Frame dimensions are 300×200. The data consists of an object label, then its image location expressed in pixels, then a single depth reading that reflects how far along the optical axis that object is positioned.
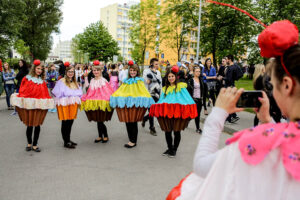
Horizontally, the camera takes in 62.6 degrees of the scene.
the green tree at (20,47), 25.98
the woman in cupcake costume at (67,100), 5.71
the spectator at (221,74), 9.49
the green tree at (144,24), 33.53
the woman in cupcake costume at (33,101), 5.39
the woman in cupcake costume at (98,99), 5.95
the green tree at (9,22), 22.70
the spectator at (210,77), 10.41
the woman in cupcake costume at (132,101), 5.73
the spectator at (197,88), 7.83
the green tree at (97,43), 49.03
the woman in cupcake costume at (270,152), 0.98
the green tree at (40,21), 36.31
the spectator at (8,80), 10.69
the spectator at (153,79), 7.11
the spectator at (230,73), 8.64
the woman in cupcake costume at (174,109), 5.18
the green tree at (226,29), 21.31
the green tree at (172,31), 29.89
